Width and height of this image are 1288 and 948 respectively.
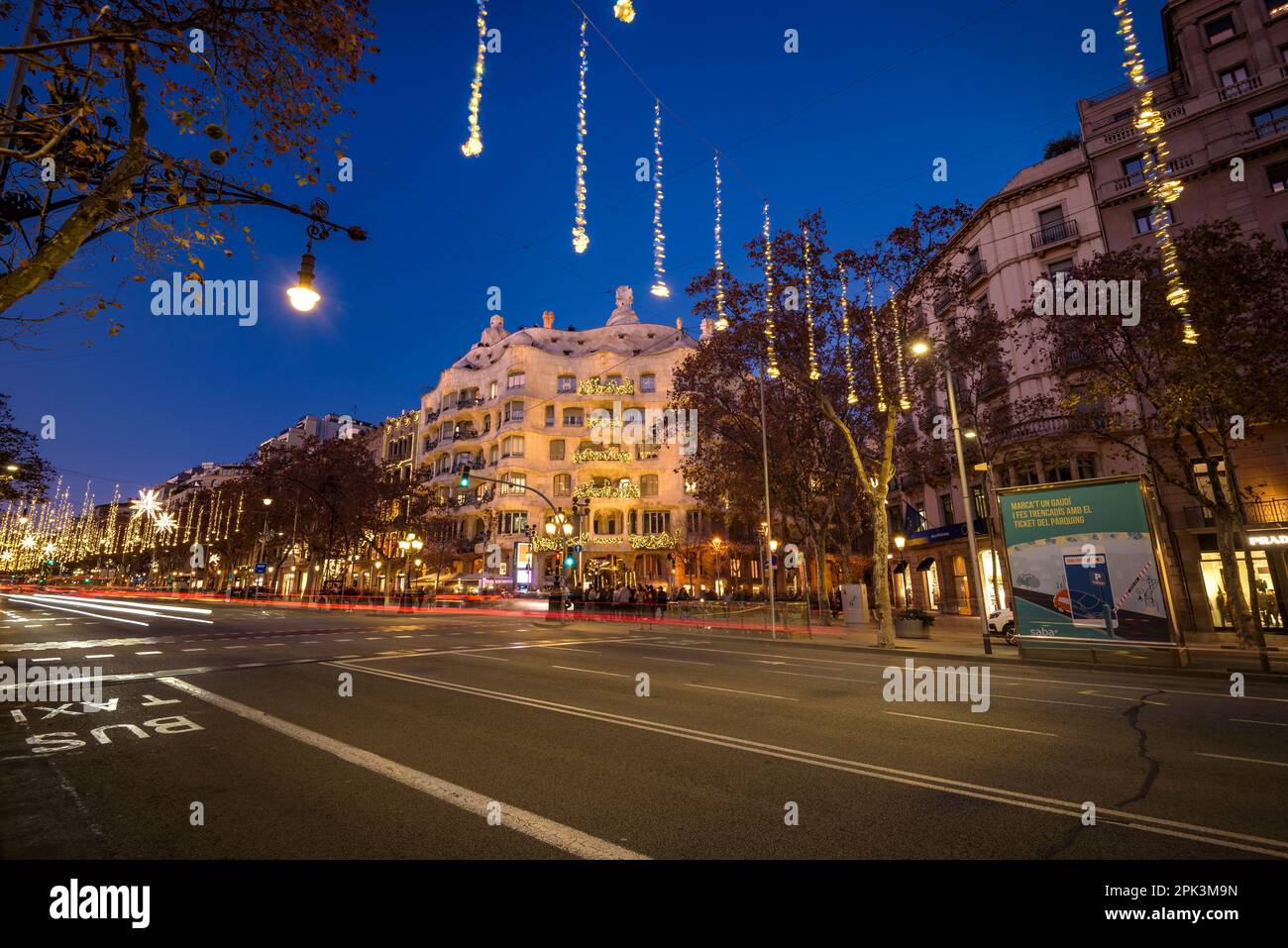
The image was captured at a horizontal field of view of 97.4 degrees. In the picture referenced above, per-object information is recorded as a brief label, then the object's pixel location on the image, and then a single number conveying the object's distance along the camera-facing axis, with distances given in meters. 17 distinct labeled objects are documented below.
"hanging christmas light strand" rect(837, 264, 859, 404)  19.48
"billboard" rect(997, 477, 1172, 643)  12.95
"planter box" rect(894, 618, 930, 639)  21.69
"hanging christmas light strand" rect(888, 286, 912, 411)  18.57
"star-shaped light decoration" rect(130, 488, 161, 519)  73.12
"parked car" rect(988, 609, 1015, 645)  19.71
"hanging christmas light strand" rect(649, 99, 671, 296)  15.04
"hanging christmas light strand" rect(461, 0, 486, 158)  10.70
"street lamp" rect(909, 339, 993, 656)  16.44
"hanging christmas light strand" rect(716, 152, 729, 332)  20.89
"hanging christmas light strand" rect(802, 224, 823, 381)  19.11
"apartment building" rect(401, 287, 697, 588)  50.75
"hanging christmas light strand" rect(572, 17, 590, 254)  12.91
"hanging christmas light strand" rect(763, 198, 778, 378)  19.72
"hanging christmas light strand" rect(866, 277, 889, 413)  18.52
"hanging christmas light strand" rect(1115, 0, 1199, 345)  13.91
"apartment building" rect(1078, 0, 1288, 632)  22.12
